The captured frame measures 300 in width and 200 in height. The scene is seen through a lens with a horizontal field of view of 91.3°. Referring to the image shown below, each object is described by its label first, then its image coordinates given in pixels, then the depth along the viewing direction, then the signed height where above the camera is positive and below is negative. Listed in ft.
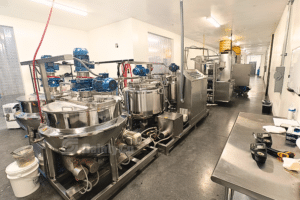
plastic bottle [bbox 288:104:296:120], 5.30 -1.63
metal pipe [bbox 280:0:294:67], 9.03 +2.32
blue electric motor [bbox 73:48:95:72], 4.93 +0.72
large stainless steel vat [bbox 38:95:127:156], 3.97 -1.40
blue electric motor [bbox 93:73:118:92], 4.17 -0.22
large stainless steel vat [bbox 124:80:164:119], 8.20 -1.38
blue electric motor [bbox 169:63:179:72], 10.95 +0.45
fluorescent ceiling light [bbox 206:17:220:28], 14.88 +5.29
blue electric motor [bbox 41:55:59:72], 7.80 +0.57
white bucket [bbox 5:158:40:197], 4.80 -3.27
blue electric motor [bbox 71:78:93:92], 4.88 -0.23
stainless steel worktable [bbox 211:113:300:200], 2.25 -1.84
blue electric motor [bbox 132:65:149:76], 8.22 +0.21
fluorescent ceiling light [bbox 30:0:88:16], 10.11 +5.28
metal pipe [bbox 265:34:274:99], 19.31 -2.28
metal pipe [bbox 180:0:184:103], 7.56 +1.43
